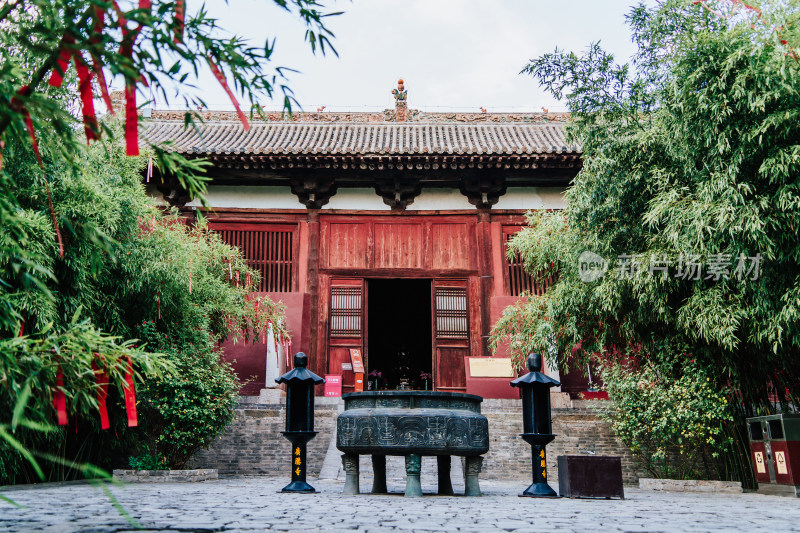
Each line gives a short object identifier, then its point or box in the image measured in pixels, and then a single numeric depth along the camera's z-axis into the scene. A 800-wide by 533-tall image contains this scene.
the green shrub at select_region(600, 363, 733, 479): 7.34
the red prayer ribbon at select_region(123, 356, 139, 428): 3.67
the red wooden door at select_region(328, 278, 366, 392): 11.25
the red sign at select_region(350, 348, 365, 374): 10.96
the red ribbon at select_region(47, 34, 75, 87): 2.25
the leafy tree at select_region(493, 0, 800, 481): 6.67
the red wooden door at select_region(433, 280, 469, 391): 11.32
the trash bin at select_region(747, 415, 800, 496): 6.63
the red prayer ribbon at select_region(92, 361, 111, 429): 2.86
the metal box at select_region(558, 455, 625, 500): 5.71
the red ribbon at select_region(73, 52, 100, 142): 2.40
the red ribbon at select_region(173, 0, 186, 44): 2.54
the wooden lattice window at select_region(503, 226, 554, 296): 11.57
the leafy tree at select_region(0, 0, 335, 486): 2.26
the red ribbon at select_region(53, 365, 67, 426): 2.70
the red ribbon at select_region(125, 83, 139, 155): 2.56
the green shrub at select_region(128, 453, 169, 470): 7.47
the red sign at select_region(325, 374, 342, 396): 10.70
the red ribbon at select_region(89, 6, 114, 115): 2.30
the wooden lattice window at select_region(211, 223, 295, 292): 11.66
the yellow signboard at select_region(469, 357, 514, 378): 10.59
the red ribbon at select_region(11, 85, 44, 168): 2.18
